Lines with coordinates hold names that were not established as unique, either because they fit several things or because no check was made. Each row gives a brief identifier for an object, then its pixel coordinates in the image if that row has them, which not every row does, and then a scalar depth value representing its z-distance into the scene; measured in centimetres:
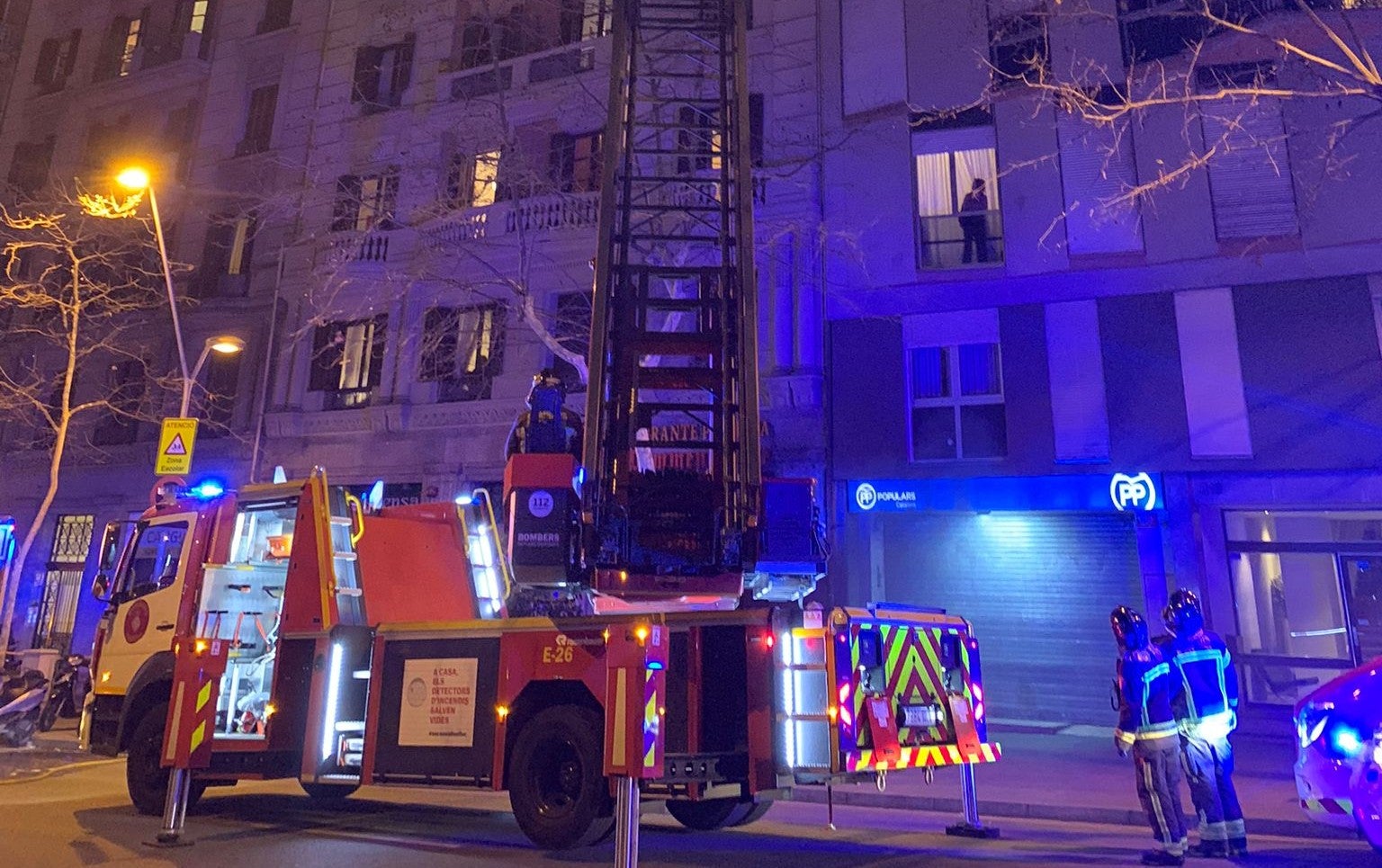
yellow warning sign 1486
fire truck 596
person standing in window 1588
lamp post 1320
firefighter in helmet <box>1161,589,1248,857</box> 670
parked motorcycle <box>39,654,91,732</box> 1428
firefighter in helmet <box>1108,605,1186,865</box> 649
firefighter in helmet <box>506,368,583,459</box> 720
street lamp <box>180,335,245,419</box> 1609
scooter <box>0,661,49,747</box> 1263
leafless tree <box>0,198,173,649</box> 2338
